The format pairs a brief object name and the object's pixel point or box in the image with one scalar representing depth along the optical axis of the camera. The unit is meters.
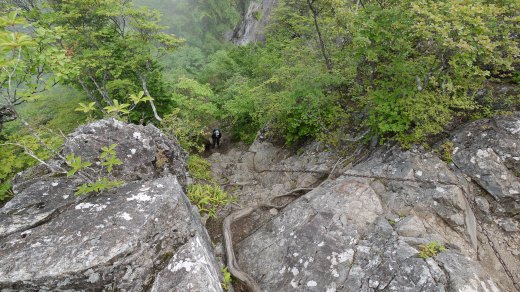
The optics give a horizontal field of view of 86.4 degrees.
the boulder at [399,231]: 4.98
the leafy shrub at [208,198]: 7.34
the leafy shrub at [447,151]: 6.57
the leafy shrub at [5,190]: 6.08
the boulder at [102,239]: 3.54
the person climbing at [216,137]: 14.55
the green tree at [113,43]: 10.46
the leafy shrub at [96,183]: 3.75
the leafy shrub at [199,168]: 9.62
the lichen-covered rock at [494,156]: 5.88
